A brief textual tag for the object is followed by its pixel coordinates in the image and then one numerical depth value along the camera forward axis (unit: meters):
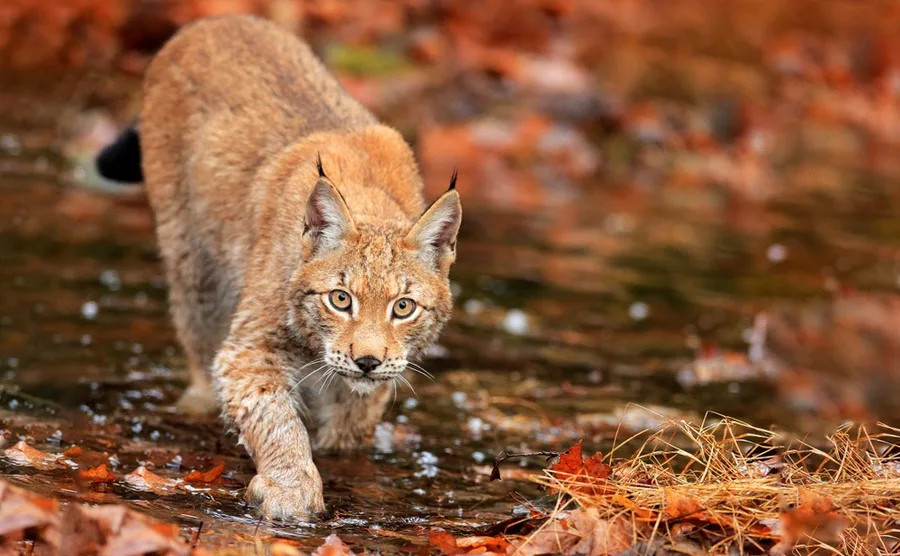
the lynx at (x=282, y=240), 10.07
